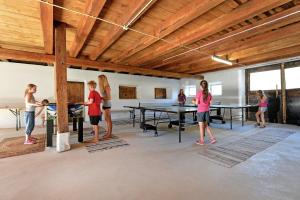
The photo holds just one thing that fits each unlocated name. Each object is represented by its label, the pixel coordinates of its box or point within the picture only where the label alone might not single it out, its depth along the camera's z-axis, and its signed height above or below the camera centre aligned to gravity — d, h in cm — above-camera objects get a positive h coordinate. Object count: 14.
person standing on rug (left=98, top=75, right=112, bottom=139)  429 +14
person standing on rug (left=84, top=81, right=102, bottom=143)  391 -16
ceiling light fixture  565 +150
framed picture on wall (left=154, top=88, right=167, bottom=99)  1057 +52
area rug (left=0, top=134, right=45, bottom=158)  329 -104
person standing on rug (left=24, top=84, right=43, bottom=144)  373 -9
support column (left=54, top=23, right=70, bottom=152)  343 +28
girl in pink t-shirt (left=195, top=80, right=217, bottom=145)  376 -14
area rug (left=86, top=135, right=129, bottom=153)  358 -105
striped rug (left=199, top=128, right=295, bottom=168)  290 -107
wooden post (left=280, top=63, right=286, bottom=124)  664 +21
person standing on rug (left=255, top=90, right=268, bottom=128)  582 -17
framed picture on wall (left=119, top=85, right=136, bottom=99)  927 +53
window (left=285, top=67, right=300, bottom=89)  631 +88
